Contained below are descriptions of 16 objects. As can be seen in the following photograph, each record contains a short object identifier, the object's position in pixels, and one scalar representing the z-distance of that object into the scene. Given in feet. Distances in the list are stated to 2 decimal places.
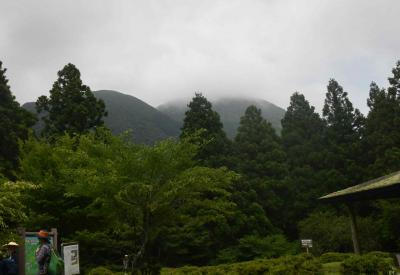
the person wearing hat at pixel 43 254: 27.89
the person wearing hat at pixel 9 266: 28.89
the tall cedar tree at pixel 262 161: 110.32
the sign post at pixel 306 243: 51.72
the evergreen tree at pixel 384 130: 105.19
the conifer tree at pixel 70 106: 94.94
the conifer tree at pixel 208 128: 105.70
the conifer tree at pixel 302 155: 114.52
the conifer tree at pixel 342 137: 116.23
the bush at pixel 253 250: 93.40
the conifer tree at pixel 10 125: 89.30
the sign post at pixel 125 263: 49.50
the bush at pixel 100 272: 58.80
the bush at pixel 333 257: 61.37
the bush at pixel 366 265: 39.27
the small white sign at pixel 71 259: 34.38
